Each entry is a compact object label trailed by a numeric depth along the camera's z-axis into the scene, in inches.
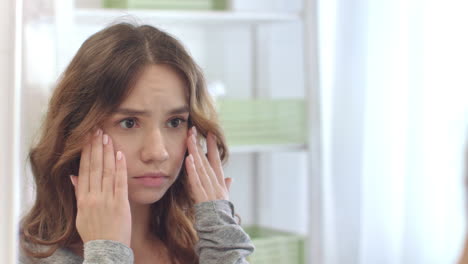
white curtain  82.4
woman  47.1
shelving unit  78.8
